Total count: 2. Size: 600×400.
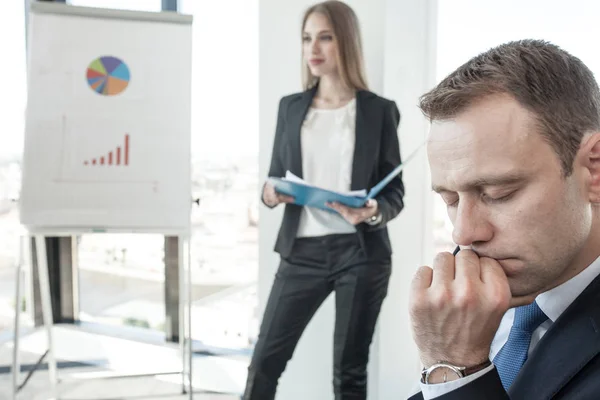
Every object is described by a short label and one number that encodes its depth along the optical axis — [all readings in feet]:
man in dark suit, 2.53
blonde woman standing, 7.32
